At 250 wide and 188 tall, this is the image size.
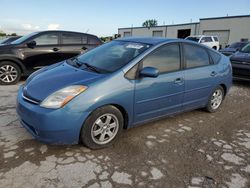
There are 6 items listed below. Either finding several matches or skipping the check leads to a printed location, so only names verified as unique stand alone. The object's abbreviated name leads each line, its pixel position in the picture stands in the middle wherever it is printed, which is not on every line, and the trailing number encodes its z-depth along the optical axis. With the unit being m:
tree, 73.55
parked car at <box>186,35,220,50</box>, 16.79
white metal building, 21.76
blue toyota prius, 2.27
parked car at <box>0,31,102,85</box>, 5.10
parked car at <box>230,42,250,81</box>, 5.80
